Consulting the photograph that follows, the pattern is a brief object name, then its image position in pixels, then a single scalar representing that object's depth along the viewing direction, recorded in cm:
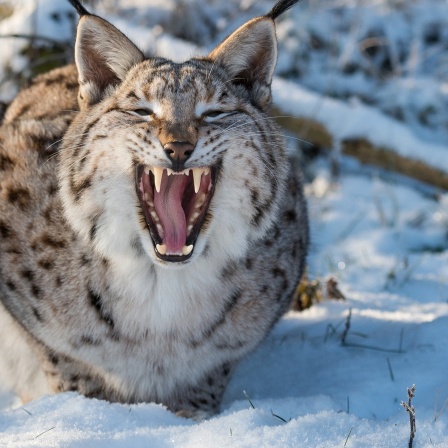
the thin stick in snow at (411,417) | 595
